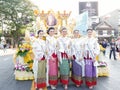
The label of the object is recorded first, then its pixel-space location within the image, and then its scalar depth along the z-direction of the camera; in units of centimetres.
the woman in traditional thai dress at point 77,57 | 319
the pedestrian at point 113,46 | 712
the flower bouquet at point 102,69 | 392
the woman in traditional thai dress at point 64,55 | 309
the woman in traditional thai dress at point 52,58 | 304
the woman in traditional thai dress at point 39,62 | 298
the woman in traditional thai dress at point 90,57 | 318
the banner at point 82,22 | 442
